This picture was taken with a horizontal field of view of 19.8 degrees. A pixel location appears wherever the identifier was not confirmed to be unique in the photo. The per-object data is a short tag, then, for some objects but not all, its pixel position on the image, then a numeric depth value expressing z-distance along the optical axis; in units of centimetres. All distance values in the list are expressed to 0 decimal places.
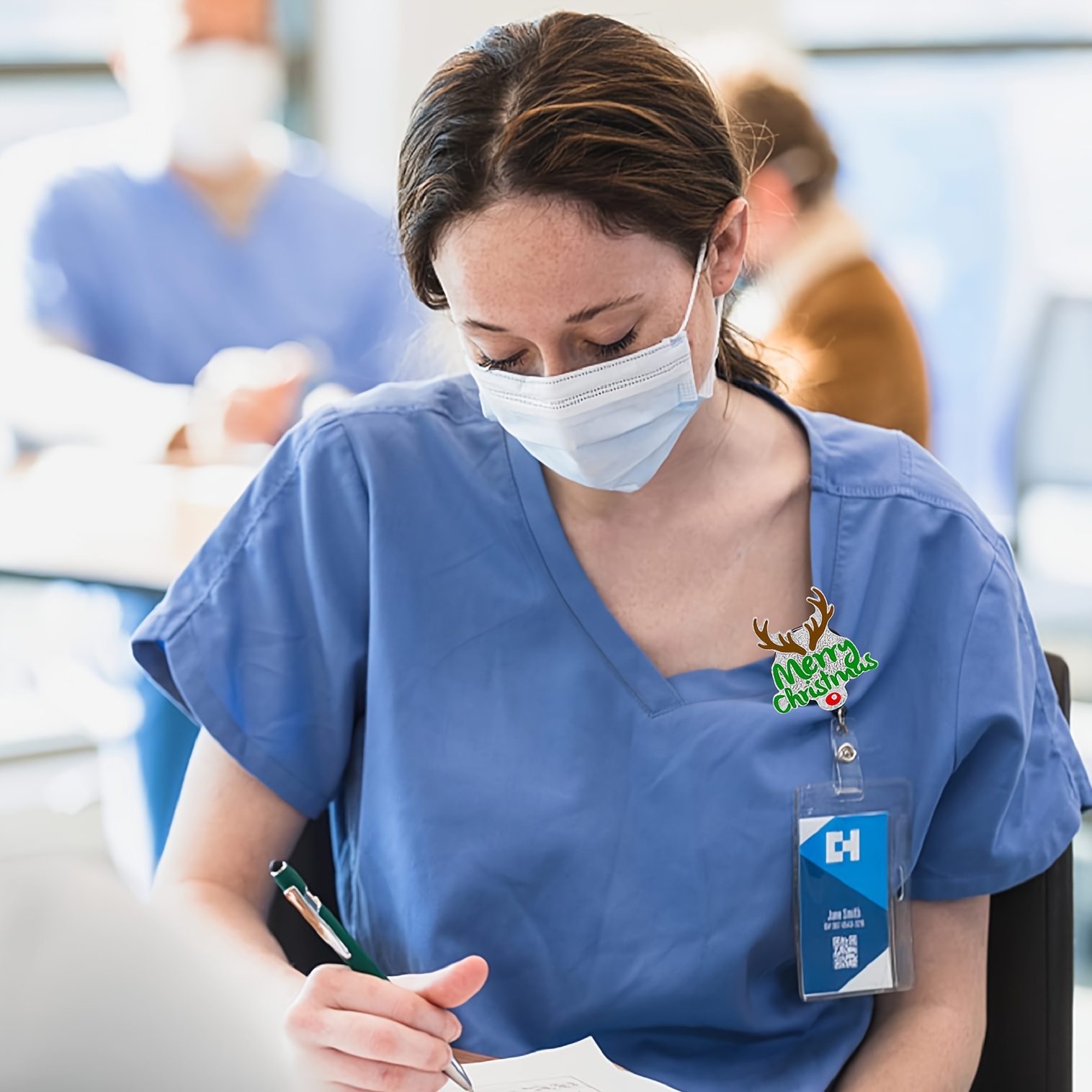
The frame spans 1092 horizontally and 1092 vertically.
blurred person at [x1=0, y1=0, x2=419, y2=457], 269
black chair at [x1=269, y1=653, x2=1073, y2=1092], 152
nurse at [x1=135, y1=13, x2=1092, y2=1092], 147
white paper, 143
